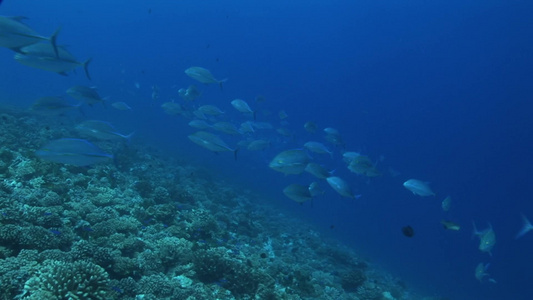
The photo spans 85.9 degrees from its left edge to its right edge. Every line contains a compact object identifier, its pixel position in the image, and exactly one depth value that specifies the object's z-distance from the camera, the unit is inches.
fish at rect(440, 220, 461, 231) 310.3
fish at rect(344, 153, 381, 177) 383.9
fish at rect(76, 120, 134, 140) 226.1
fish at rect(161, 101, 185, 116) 530.6
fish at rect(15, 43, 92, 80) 213.9
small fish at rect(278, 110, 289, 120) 731.2
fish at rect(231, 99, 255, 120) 458.9
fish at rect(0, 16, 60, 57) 179.6
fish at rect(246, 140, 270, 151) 472.4
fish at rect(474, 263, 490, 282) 416.2
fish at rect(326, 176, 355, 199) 316.8
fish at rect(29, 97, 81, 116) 272.2
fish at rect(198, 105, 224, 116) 461.4
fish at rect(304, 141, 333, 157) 449.6
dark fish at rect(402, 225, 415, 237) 286.4
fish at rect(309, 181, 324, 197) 402.3
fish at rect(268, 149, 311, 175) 275.6
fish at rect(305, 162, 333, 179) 341.1
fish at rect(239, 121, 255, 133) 481.7
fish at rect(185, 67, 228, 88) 398.3
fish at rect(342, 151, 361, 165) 448.5
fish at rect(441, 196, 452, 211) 424.3
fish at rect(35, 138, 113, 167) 155.4
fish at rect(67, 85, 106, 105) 300.2
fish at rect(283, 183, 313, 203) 297.3
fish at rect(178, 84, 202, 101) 508.4
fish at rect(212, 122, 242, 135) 433.4
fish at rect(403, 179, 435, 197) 364.8
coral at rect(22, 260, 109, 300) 143.7
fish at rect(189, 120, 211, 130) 433.6
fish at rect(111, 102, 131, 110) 494.1
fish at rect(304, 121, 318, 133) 585.0
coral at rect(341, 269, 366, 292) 439.5
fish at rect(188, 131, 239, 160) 301.4
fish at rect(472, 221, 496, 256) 354.0
